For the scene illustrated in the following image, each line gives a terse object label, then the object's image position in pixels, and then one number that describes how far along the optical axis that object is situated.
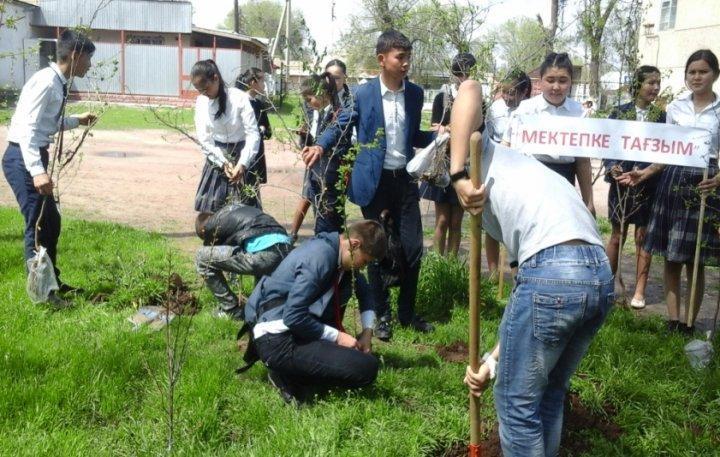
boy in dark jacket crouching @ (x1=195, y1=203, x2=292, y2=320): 4.53
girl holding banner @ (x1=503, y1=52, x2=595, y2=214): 4.84
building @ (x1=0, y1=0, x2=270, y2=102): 33.03
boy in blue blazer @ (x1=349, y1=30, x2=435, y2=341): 4.67
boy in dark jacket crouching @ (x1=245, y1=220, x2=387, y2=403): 3.68
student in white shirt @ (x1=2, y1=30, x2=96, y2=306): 4.80
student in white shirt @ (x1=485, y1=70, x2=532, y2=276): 5.74
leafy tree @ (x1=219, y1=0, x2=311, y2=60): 58.78
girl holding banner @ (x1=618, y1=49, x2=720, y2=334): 4.74
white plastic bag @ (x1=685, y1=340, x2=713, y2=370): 4.30
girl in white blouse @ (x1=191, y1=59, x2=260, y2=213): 5.62
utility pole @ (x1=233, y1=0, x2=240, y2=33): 42.19
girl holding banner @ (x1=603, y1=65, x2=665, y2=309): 5.57
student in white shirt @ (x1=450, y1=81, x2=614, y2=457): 2.45
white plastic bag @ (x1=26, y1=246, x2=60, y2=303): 4.75
